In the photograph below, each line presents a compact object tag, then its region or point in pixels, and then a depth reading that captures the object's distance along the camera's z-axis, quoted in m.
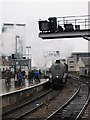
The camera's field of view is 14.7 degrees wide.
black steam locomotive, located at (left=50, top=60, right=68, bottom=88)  34.31
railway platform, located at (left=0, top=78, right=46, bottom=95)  24.19
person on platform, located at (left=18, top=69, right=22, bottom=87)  29.95
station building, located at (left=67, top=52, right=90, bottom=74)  110.70
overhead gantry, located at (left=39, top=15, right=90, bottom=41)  17.53
